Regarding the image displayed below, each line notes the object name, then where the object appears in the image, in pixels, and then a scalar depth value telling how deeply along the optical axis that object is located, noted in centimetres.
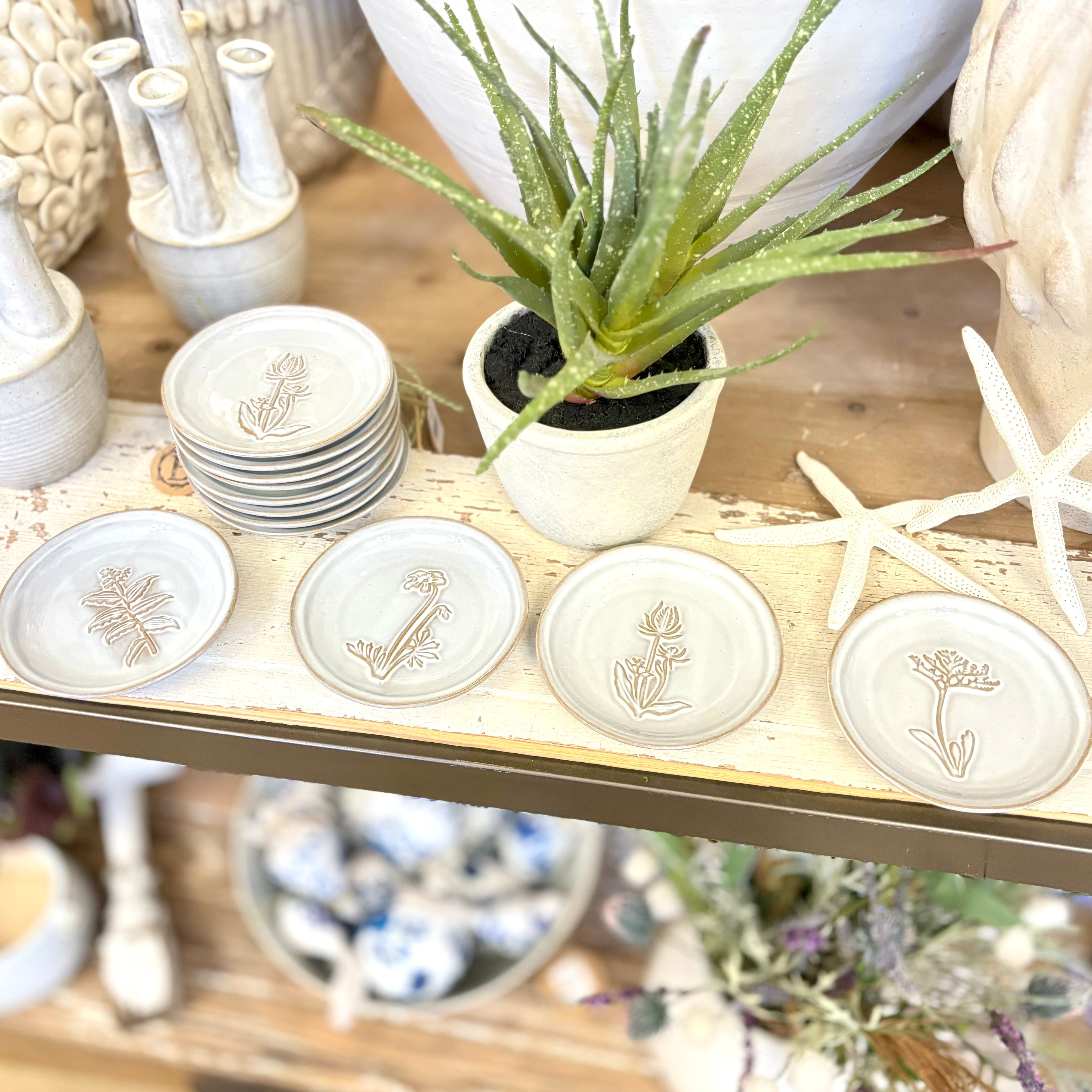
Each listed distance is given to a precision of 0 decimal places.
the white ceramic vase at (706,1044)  64
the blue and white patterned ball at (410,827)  93
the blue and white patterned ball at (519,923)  91
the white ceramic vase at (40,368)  53
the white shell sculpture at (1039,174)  44
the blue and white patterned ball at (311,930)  91
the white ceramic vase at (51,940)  90
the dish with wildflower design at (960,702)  48
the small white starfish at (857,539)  54
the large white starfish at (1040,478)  52
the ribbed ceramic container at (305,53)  71
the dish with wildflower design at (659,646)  50
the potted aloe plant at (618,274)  41
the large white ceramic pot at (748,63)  51
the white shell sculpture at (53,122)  63
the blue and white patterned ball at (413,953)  88
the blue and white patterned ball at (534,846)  93
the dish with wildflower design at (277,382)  56
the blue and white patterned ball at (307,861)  93
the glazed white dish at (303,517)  58
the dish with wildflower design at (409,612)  52
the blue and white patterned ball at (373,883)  92
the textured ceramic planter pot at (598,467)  50
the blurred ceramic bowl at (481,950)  90
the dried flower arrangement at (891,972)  63
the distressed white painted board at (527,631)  51
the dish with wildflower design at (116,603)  53
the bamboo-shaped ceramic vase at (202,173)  60
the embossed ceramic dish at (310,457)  55
